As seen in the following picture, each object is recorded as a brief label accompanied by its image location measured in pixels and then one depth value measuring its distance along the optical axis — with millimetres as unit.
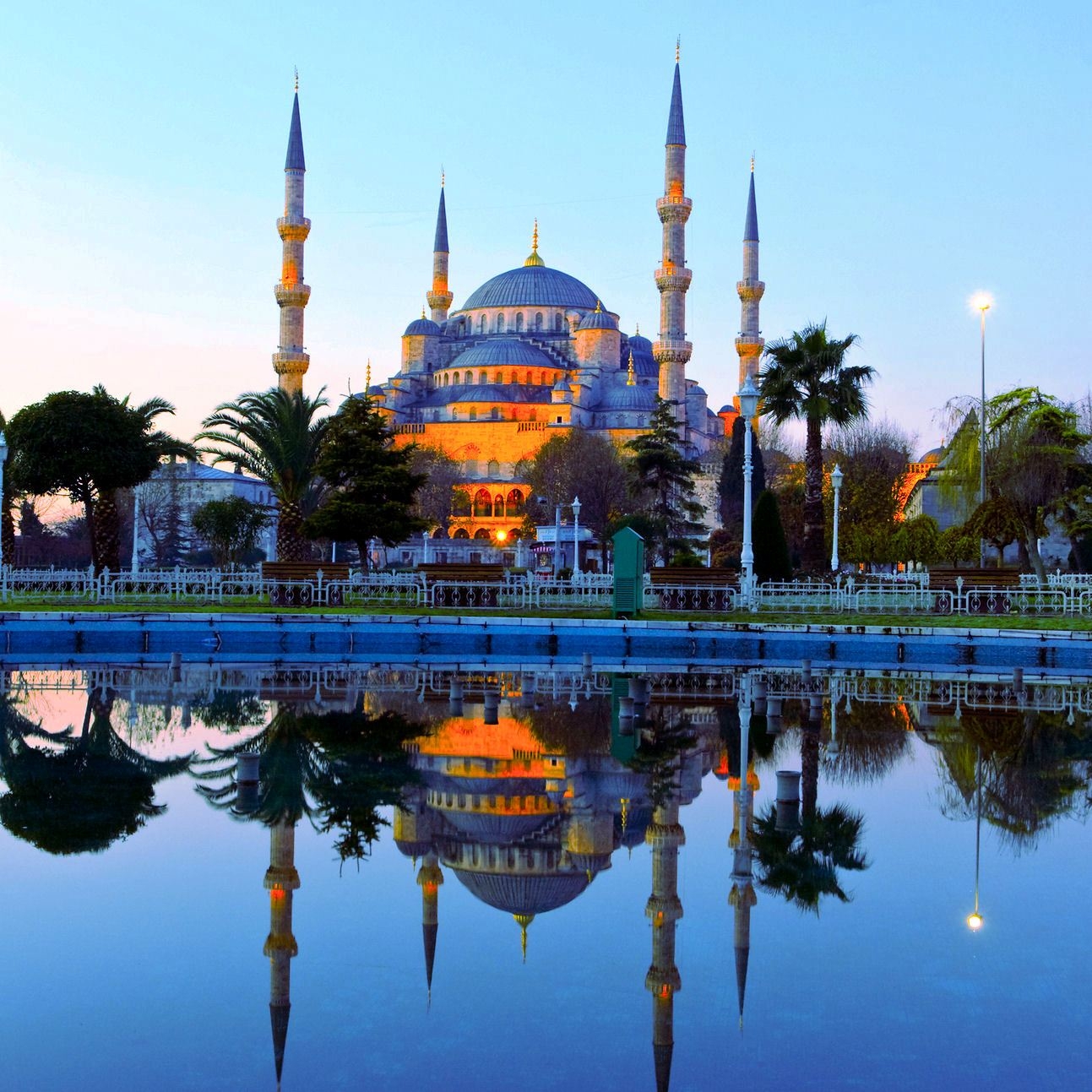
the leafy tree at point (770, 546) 27688
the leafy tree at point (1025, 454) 31297
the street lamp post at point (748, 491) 22917
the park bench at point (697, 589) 25656
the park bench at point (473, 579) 26750
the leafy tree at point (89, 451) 31703
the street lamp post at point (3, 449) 27827
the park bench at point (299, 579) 26953
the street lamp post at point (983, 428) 31422
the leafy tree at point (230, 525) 43156
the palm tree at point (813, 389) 28469
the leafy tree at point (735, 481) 47906
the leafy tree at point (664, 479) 40031
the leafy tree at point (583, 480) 53281
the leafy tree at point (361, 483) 29938
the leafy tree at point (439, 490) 61000
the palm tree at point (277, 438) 29891
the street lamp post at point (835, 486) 30375
